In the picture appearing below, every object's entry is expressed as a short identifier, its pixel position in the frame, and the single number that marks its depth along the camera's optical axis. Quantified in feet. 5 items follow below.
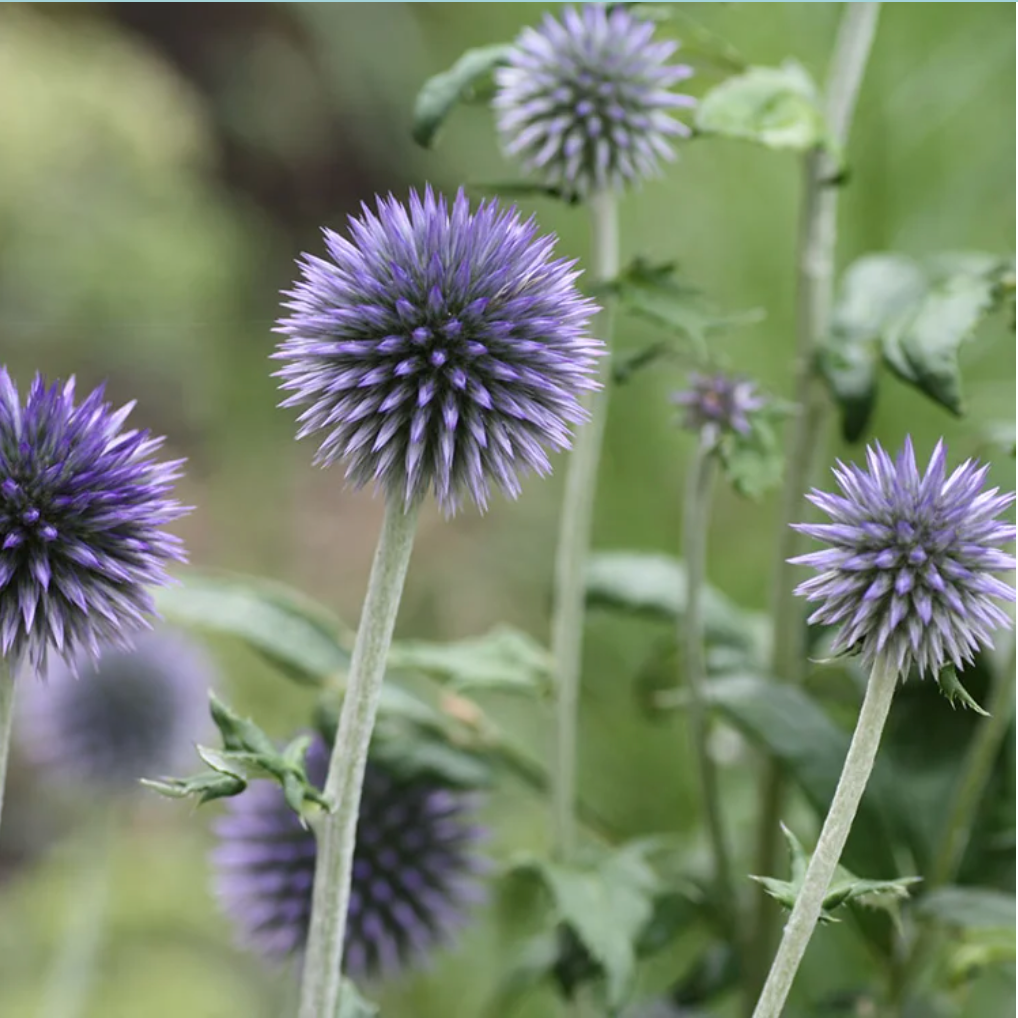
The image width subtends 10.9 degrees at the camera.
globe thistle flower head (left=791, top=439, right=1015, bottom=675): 2.16
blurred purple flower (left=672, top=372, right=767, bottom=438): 2.49
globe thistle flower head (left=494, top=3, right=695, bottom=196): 2.49
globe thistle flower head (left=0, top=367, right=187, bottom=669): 2.21
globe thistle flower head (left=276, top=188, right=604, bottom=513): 2.21
